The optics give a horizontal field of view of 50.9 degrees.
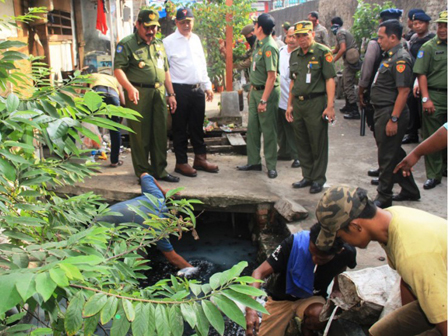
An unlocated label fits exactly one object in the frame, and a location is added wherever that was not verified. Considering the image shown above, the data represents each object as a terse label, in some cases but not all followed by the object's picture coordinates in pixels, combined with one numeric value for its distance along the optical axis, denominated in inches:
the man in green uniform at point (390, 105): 185.3
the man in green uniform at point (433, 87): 212.5
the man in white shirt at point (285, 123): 269.6
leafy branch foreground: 45.7
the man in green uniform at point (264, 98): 230.4
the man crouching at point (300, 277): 121.2
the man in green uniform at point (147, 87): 206.1
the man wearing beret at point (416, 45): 258.2
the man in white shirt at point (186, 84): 227.9
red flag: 320.5
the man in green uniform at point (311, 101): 207.0
